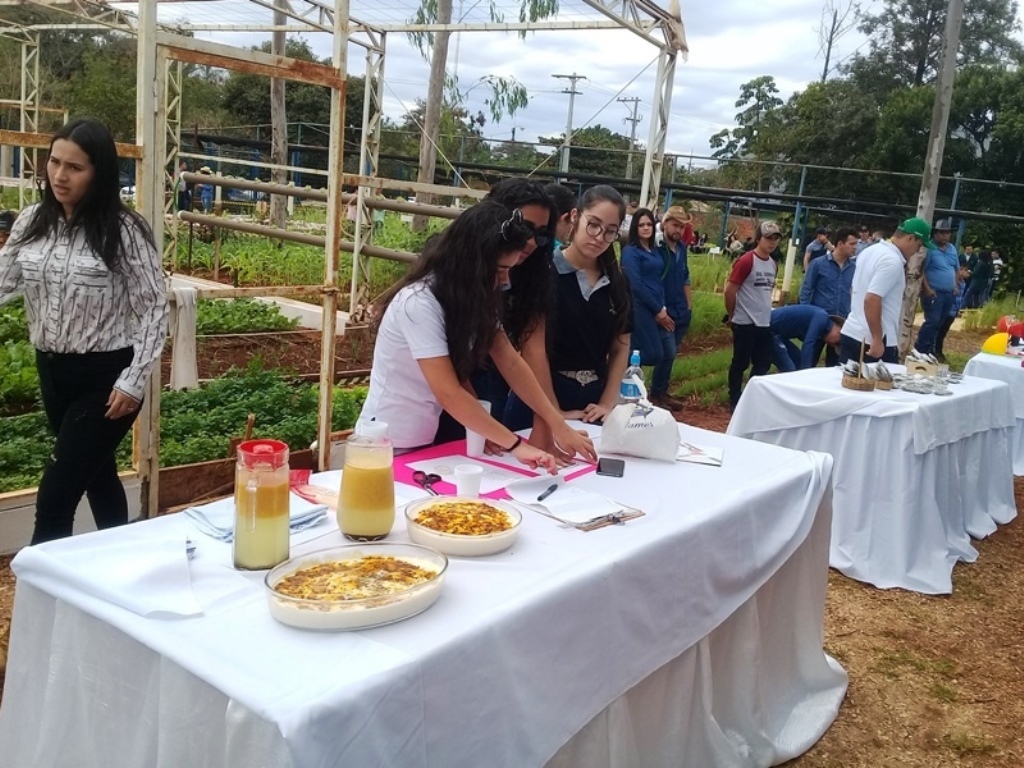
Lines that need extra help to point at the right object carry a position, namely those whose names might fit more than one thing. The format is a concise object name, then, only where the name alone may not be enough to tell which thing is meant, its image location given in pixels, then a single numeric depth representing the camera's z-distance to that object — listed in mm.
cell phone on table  2230
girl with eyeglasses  3031
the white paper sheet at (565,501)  1858
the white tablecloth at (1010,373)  5629
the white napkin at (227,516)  1618
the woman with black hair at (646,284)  5898
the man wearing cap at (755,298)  6148
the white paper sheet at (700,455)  2432
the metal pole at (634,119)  27627
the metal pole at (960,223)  13727
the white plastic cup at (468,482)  1869
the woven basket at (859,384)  3959
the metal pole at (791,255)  13922
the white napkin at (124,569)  1319
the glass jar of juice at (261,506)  1410
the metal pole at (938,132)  8602
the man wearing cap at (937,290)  8758
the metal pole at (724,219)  16506
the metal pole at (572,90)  31453
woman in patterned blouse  2488
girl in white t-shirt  2027
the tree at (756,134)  25153
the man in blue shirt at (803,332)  6480
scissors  1975
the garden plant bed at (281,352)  5956
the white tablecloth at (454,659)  1158
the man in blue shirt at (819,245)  10095
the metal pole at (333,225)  3568
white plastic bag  2357
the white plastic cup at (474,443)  2229
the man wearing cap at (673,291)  6203
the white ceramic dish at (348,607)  1252
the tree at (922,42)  27844
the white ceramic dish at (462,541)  1578
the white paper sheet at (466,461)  2061
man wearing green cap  4863
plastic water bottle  2600
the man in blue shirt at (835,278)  7094
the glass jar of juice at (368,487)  1589
